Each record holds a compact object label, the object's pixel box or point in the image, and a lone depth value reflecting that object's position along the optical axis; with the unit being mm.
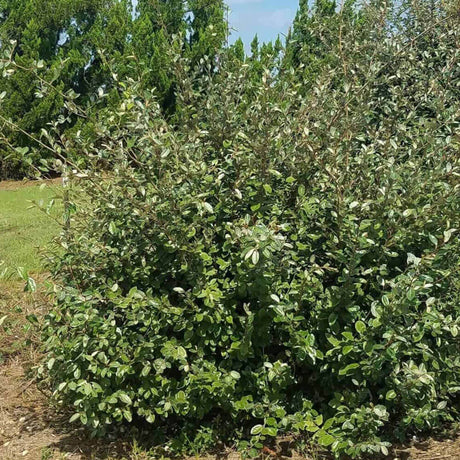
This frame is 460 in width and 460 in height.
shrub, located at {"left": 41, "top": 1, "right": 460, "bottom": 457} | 2518
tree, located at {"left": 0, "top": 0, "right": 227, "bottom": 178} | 11070
